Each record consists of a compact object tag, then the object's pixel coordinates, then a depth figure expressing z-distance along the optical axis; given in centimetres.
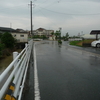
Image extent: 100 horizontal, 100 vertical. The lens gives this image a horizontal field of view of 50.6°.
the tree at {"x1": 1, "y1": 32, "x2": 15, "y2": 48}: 2022
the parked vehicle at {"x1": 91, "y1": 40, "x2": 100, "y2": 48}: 1856
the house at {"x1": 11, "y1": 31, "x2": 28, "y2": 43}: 3152
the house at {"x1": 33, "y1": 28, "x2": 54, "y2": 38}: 9750
